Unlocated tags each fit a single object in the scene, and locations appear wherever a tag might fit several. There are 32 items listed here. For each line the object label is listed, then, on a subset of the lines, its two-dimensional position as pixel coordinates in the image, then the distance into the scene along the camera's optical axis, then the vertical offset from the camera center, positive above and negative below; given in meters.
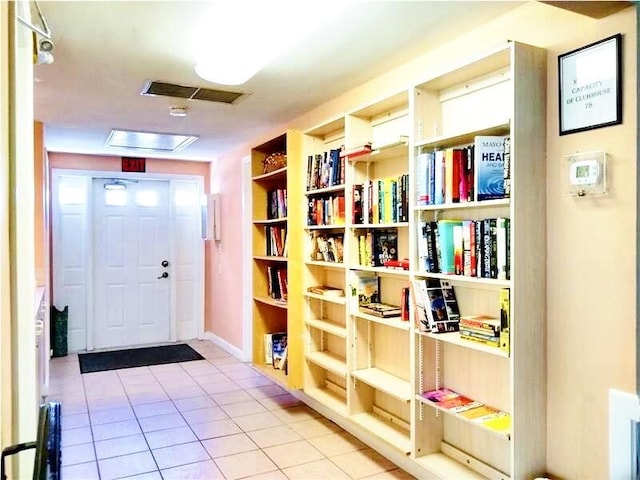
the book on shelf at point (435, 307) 2.39 -0.36
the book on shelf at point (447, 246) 2.28 -0.05
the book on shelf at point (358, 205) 2.99 +0.19
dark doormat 5.05 -1.32
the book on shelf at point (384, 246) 2.94 -0.07
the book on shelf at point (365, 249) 3.00 -0.09
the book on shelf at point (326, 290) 3.38 -0.39
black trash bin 5.42 -1.06
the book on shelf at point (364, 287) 3.05 -0.32
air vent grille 3.11 +0.96
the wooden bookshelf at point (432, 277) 1.95 -0.31
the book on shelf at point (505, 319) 1.95 -0.34
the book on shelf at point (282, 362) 3.93 -1.03
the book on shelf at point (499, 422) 2.04 -0.81
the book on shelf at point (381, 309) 2.81 -0.44
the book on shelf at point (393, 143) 2.57 +0.50
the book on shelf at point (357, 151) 2.82 +0.50
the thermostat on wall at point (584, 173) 1.79 +0.23
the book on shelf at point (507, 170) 1.97 +0.26
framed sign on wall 1.75 +0.55
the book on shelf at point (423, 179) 2.41 +0.28
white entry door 5.88 -0.32
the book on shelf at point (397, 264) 2.67 -0.16
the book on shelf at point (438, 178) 2.33 +0.27
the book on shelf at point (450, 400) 2.31 -0.81
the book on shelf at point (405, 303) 2.66 -0.37
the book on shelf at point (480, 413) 2.18 -0.82
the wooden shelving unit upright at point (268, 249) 3.90 -0.11
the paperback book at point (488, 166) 2.07 +0.29
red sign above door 5.94 +0.89
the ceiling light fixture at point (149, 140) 4.59 +0.97
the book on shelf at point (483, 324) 2.09 -0.39
